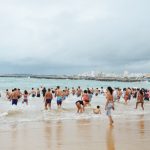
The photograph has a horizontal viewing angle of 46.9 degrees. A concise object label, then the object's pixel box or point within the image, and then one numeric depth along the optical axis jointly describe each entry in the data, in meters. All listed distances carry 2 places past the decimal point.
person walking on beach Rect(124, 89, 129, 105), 14.78
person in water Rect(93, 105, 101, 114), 9.62
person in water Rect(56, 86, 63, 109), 11.04
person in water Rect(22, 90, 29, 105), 13.10
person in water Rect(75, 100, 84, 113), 9.99
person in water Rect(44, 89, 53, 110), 10.68
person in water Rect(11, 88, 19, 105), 11.54
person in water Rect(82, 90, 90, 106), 11.24
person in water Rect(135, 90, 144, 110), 11.32
